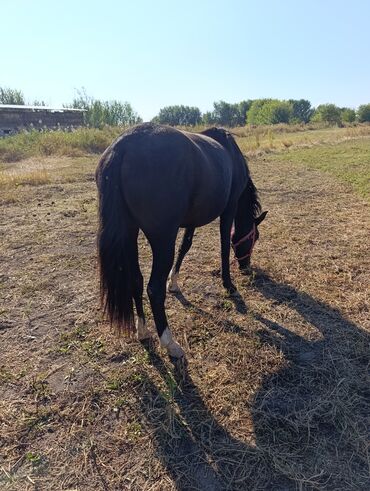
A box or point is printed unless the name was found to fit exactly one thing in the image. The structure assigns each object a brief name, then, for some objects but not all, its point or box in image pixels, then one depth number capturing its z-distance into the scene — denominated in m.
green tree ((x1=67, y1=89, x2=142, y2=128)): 32.59
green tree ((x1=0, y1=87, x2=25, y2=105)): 44.81
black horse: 2.61
